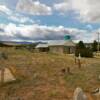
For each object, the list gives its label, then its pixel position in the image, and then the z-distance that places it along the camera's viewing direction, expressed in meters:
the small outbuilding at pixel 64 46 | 25.89
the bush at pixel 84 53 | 16.29
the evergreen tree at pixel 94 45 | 30.39
